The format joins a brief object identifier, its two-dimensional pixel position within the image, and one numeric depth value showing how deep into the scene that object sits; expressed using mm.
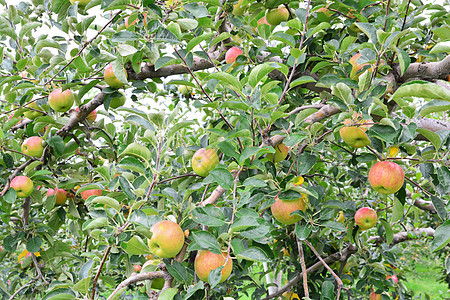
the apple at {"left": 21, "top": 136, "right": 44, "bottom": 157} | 1972
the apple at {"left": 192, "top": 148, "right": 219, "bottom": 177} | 1384
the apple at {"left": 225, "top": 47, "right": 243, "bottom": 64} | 1841
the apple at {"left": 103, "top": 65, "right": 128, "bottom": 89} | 1750
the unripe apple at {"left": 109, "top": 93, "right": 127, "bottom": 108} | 1926
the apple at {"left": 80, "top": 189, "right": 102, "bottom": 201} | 2018
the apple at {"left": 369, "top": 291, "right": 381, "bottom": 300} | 2443
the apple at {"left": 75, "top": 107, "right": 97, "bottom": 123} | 2193
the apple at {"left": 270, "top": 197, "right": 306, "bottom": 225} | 1415
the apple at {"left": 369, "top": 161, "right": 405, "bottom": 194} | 1376
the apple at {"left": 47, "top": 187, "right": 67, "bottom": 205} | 2104
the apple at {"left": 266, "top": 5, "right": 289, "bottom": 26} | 1946
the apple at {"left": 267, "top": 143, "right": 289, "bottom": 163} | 1600
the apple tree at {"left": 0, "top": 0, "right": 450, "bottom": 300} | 1100
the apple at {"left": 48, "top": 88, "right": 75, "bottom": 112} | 1825
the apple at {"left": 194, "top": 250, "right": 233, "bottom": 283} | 1065
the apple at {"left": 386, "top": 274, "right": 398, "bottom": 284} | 2598
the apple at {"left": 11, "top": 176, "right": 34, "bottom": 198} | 1806
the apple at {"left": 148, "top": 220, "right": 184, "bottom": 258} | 1067
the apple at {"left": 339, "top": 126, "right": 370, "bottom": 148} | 1356
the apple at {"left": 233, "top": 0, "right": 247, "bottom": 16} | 1906
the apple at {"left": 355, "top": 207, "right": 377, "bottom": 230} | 1681
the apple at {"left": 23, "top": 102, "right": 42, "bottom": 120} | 2098
